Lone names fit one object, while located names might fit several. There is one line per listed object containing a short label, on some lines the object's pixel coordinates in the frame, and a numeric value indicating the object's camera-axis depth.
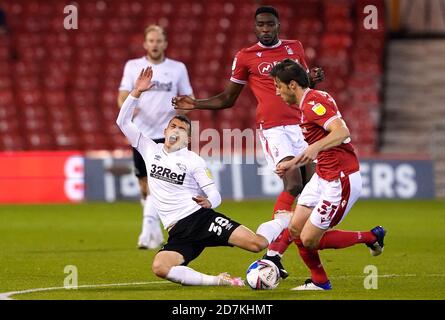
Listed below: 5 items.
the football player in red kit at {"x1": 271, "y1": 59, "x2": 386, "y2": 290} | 17.56
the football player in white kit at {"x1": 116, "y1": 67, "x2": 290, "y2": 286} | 18.34
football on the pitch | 18.14
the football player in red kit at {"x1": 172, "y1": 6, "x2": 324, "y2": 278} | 20.62
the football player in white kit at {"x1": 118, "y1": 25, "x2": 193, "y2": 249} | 26.05
